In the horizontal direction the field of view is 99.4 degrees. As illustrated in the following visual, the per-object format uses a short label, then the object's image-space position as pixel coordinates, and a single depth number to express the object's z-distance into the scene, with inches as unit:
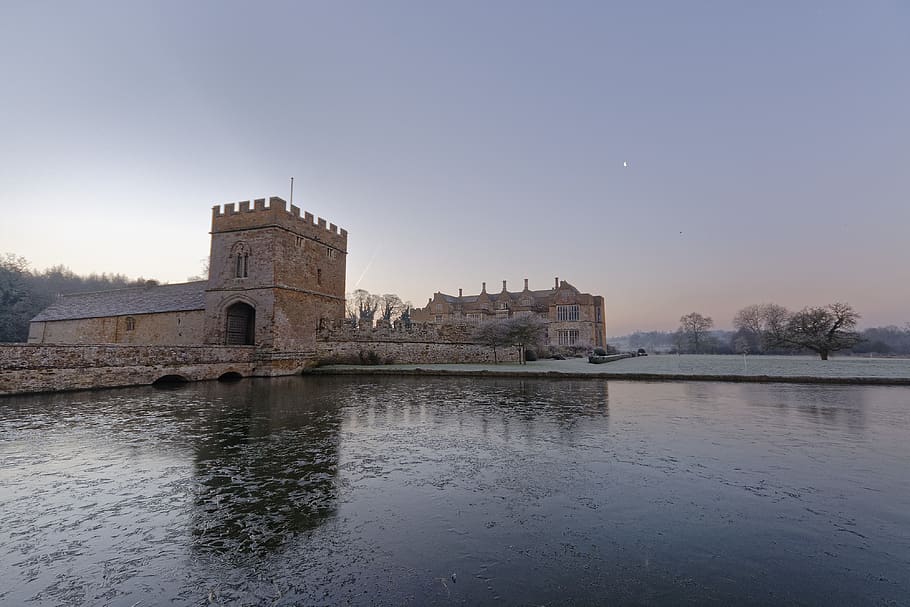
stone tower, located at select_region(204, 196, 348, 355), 850.1
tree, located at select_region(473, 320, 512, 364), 1125.1
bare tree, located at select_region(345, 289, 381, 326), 2524.6
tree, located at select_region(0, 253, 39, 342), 1496.1
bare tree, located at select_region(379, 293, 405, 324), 2561.5
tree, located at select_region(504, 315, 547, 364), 1109.8
